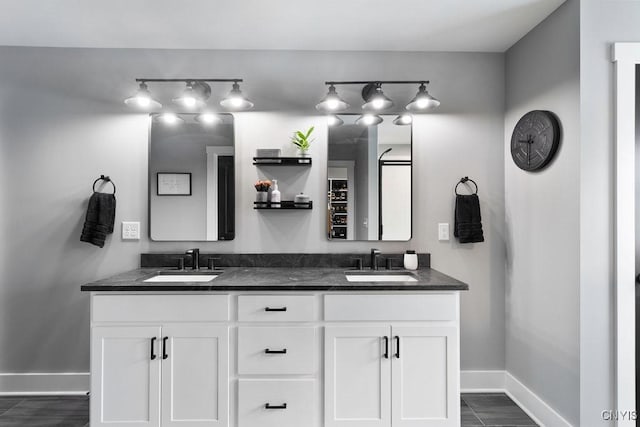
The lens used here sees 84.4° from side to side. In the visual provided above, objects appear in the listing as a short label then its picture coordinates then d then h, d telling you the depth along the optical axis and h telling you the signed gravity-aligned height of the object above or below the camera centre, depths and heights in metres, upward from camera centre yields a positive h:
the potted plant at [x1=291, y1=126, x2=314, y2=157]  2.50 +0.54
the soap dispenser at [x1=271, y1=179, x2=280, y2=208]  2.43 +0.12
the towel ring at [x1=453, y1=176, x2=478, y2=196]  2.57 +0.25
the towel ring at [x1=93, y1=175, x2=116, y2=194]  2.50 +0.25
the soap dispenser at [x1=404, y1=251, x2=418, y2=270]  2.45 -0.32
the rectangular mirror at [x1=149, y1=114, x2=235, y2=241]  2.54 +0.25
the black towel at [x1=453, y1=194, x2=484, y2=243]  2.49 -0.02
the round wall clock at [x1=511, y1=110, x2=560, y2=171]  2.04 +0.47
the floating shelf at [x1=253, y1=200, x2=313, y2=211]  2.44 +0.07
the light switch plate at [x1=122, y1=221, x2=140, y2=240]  2.53 -0.12
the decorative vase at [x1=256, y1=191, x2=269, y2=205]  2.44 +0.13
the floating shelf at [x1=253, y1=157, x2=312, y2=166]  2.46 +0.38
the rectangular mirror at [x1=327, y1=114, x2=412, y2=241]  2.55 +0.29
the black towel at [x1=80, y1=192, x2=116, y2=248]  2.40 -0.03
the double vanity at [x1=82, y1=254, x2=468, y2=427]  1.88 -0.75
